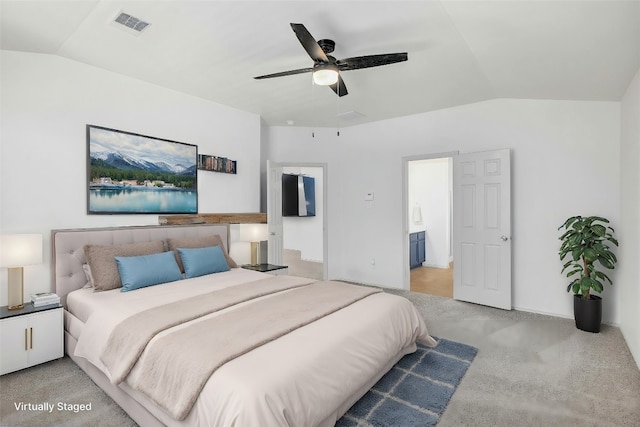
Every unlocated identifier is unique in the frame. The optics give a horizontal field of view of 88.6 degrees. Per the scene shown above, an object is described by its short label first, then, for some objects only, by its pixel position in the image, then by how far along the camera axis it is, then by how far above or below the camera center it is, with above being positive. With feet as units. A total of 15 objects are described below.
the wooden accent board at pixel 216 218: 12.78 -0.37
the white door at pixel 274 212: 16.55 -0.12
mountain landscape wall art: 10.86 +1.33
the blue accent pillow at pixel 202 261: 11.19 -1.79
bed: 5.00 -2.52
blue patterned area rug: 6.59 -4.19
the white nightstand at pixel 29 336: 8.16 -3.25
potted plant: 10.91 -1.70
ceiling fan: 7.95 +3.76
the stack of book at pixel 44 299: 8.94 -2.44
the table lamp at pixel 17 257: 8.43 -1.21
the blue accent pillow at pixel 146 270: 9.52 -1.82
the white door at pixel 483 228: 13.46 -0.82
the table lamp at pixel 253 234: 14.62 -1.08
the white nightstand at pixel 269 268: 14.01 -2.57
